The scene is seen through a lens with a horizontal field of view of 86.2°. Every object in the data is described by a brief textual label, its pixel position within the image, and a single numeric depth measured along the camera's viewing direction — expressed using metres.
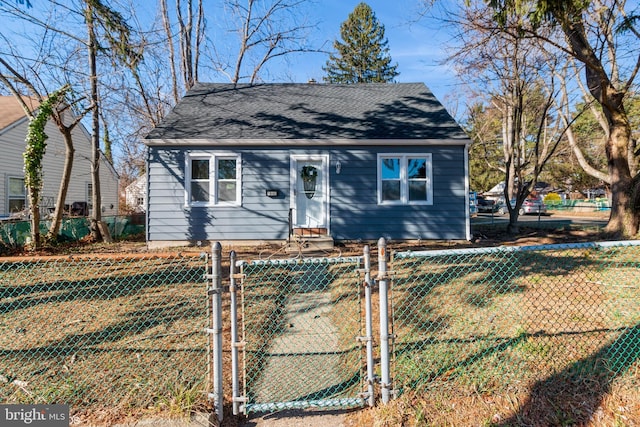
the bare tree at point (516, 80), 9.59
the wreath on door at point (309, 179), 10.13
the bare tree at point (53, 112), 9.29
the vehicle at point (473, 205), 29.67
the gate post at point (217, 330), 2.50
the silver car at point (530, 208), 29.48
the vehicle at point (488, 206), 32.16
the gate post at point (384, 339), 2.58
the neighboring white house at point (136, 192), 30.66
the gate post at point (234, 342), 2.53
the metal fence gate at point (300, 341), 2.79
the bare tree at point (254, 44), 17.44
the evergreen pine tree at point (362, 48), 34.91
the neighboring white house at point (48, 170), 14.80
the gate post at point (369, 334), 2.59
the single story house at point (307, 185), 9.90
